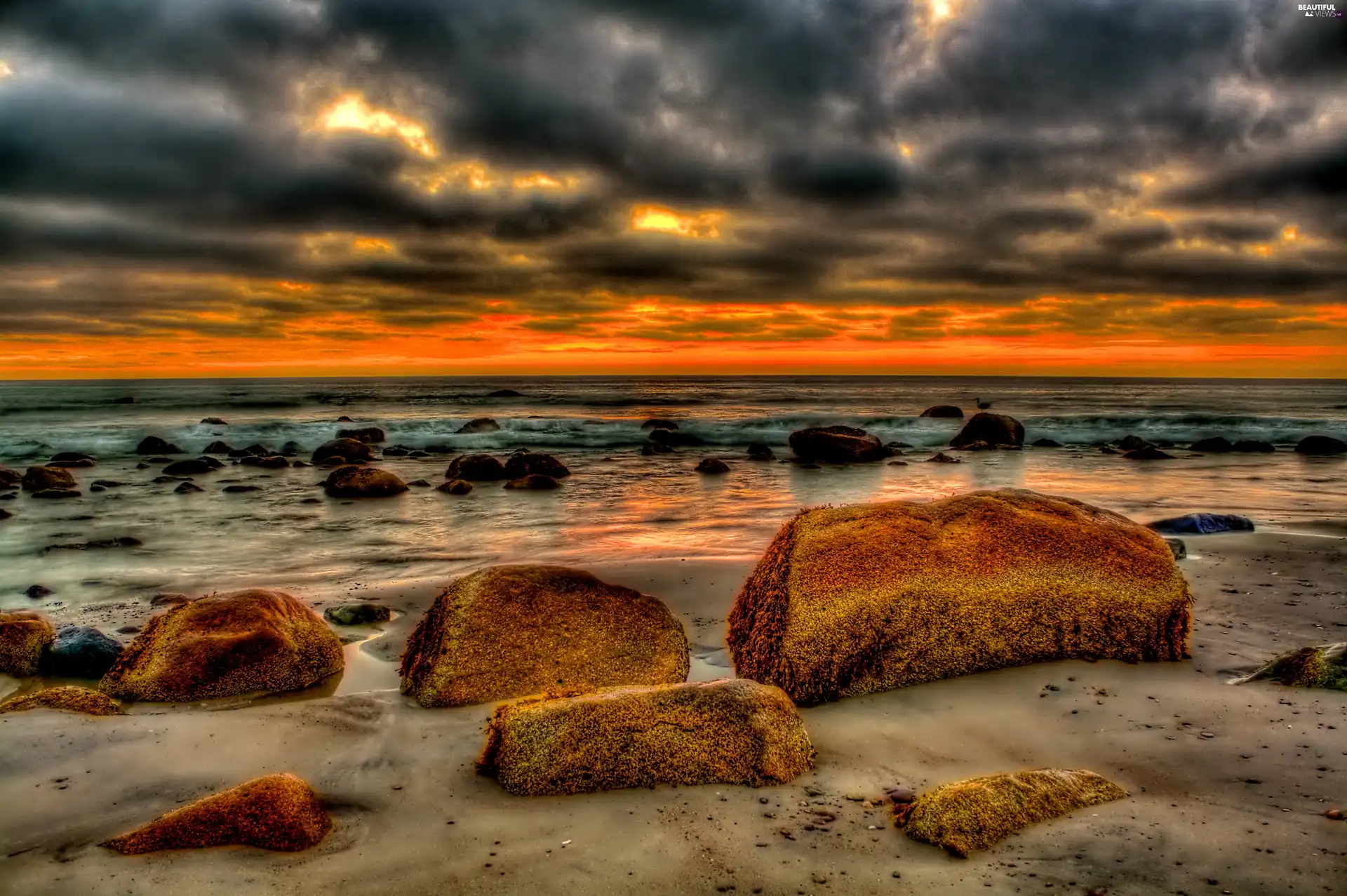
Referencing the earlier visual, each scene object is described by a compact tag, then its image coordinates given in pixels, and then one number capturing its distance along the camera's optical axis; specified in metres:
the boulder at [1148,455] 21.12
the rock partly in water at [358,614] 6.53
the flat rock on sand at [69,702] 4.43
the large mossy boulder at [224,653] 4.93
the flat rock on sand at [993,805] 3.04
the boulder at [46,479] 15.78
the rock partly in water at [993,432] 24.31
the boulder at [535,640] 4.75
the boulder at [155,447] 26.05
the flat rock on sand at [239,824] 3.12
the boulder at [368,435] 28.96
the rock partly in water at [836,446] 20.50
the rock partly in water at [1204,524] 8.98
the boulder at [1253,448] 23.08
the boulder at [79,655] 5.38
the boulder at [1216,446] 23.20
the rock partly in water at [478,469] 16.77
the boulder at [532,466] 17.36
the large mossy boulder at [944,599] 4.56
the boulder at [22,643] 5.41
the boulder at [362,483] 14.81
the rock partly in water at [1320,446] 21.64
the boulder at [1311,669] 4.30
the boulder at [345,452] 21.69
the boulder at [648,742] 3.50
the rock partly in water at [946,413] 36.16
